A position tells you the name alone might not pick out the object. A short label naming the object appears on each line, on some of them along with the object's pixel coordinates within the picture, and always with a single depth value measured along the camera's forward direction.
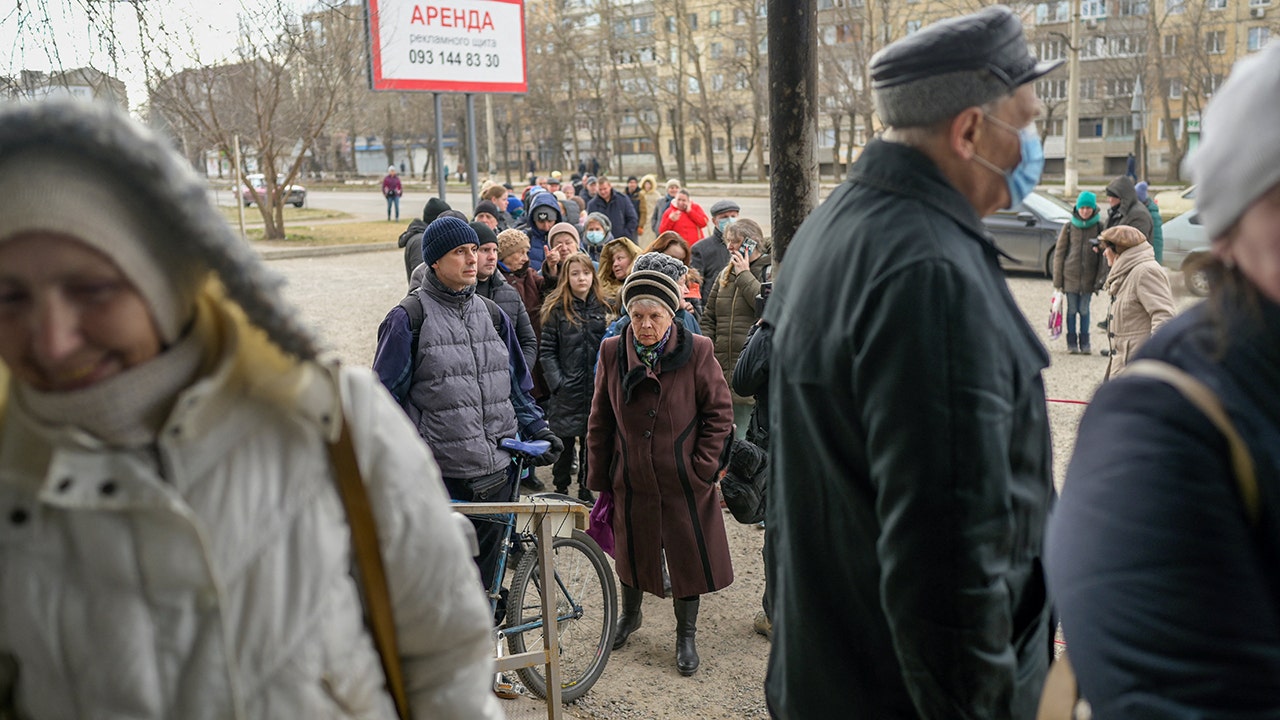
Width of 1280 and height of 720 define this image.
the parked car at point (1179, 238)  15.89
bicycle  4.85
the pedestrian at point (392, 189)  35.97
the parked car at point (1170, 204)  26.87
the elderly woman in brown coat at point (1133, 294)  7.96
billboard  15.14
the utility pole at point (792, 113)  4.71
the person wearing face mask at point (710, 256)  9.72
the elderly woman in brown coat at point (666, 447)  5.03
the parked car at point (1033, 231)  16.88
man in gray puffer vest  5.05
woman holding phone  7.00
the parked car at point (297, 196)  46.72
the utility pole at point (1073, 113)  33.34
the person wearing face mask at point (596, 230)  11.77
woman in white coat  1.40
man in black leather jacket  2.01
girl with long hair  7.50
